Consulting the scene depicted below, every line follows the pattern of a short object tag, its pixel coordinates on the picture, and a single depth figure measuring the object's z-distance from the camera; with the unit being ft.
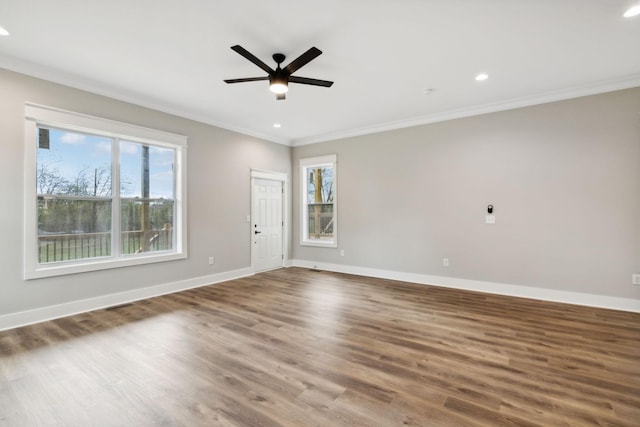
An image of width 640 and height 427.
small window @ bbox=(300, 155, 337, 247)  20.57
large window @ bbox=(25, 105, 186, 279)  11.14
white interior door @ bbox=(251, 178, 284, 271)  19.51
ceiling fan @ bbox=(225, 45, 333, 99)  9.09
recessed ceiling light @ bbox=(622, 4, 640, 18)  7.70
